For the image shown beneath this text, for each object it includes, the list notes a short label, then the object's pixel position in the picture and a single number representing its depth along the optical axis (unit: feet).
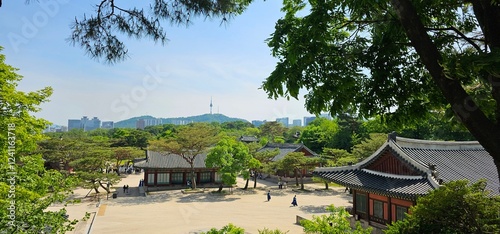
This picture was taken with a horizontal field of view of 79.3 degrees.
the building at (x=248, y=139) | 241.55
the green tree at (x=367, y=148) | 95.09
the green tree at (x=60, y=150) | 109.40
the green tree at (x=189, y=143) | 100.37
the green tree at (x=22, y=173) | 21.74
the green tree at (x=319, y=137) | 179.42
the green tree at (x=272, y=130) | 315.37
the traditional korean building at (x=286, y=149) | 133.08
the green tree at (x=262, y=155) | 113.95
